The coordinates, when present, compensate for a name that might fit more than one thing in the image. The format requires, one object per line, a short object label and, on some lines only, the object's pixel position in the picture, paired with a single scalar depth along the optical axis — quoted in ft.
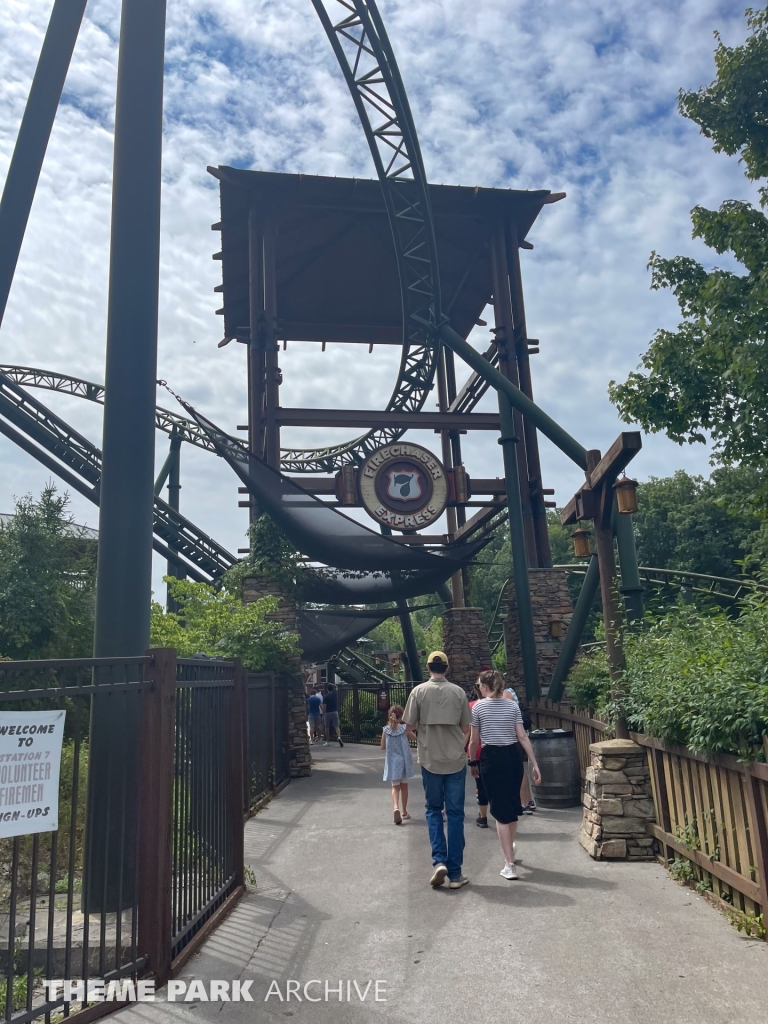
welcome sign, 9.95
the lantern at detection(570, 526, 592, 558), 31.81
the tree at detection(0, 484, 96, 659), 53.26
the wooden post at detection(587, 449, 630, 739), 23.73
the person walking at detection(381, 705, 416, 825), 26.76
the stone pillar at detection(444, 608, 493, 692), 54.29
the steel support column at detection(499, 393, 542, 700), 46.06
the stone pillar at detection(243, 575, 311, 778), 41.29
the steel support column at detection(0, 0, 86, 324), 20.99
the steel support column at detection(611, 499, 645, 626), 29.81
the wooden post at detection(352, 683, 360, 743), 63.31
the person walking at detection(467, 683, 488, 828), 24.88
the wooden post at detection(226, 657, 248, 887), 18.07
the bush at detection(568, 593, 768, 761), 14.67
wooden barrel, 28.50
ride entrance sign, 51.26
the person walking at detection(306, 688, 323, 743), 61.41
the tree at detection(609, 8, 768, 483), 30.71
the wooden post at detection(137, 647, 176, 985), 12.51
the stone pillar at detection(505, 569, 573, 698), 48.49
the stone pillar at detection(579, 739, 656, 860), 19.97
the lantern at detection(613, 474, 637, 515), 25.32
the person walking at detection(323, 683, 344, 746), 61.77
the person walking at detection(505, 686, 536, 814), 27.81
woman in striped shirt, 18.75
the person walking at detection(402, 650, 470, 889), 18.05
